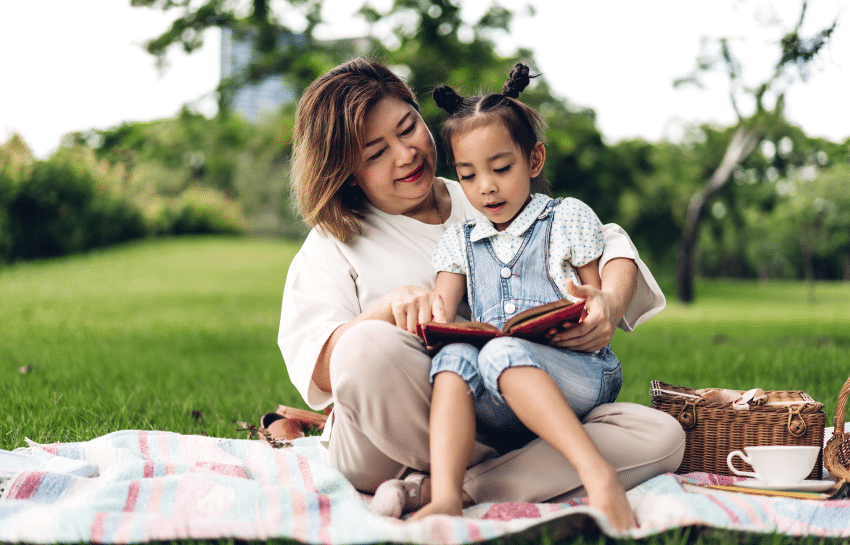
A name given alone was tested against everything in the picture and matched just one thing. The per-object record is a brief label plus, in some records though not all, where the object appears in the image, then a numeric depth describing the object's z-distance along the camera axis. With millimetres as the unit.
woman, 2154
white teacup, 2291
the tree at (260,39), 11039
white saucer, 2271
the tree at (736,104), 6316
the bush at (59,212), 17844
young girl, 2020
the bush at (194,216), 25788
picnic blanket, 1789
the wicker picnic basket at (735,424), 2527
